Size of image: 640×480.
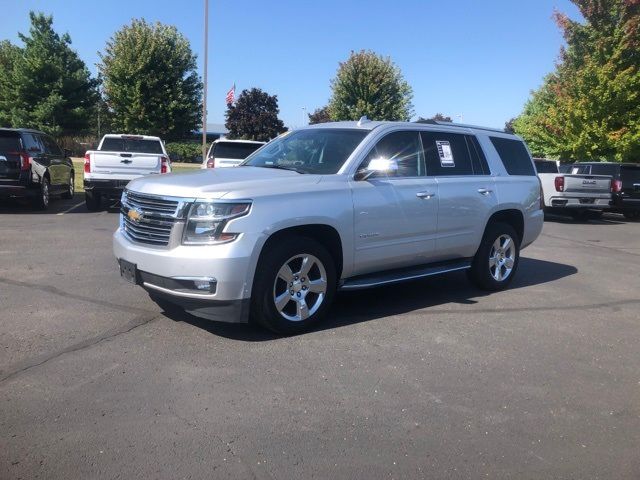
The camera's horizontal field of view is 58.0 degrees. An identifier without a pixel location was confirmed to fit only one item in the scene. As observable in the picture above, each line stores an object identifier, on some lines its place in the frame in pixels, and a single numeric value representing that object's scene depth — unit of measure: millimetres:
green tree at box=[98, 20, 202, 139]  28516
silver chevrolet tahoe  4566
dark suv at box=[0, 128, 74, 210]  12000
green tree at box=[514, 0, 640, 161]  21875
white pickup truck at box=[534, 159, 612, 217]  15867
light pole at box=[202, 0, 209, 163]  23969
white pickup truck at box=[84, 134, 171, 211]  12422
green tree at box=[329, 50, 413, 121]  33062
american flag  32362
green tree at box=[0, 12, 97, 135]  34062
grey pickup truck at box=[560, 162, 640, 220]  16906
